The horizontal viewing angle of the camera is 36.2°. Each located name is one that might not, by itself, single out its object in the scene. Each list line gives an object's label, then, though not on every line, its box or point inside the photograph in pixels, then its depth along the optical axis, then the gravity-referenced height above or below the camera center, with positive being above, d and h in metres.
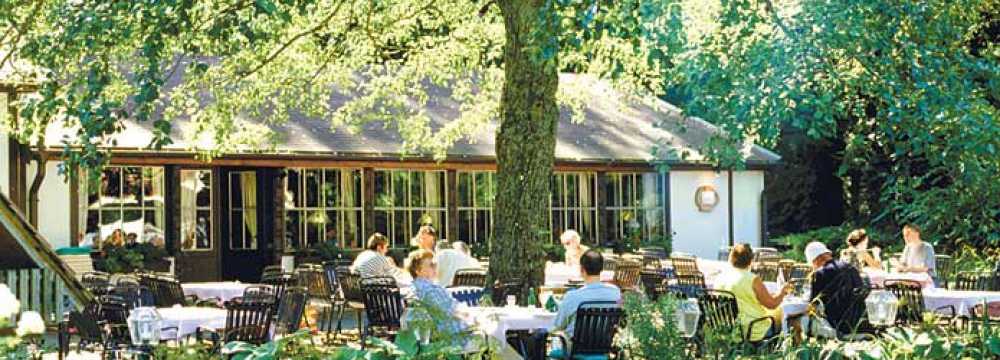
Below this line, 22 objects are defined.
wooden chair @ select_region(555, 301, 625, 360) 10.73 -0.98
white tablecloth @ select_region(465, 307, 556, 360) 10.98 -0.94
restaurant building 21.38 +0.01
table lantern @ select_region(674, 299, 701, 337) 8.14 -0.69
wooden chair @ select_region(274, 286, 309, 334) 12.33 -0.96
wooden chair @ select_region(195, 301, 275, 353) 11.91 -1.02
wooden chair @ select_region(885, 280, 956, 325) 13.37 -0.99
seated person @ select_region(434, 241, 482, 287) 16.56 -0.79
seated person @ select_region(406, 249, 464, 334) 11.04 -0.67
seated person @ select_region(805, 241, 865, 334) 12.28 -0.85
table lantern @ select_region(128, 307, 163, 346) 8.95 -0.77
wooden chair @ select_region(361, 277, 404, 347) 13.26 -1.01
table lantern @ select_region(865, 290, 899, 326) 9.98 -0.79
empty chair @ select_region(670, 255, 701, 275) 19.27 -0.96
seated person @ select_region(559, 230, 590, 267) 18.20 -0.68
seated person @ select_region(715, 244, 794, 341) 11.48 -0.83
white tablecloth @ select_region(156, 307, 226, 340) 12.32 -1.02
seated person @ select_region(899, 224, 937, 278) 17.11 -0.75
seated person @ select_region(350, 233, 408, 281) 16.05 -0.76
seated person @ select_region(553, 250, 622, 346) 10.97 -0.74
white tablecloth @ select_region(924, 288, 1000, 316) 13.95 -1.03
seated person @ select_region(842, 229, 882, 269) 17.48 -0.70
